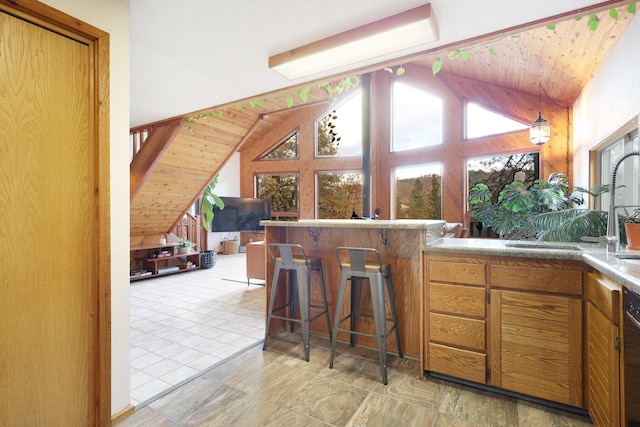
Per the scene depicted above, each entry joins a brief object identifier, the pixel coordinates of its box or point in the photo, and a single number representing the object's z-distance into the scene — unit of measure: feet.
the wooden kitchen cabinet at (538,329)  5.98
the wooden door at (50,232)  4.58
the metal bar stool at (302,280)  8.68
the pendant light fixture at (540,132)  15.34
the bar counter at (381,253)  8.15
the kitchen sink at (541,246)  7.16
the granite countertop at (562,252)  4.34
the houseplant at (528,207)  9.34
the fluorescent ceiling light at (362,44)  5.80
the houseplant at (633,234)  5.76
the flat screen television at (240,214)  23.32
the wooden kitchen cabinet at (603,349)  4.53
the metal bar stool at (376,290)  7.50
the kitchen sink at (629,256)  5.39
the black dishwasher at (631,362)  4.13
